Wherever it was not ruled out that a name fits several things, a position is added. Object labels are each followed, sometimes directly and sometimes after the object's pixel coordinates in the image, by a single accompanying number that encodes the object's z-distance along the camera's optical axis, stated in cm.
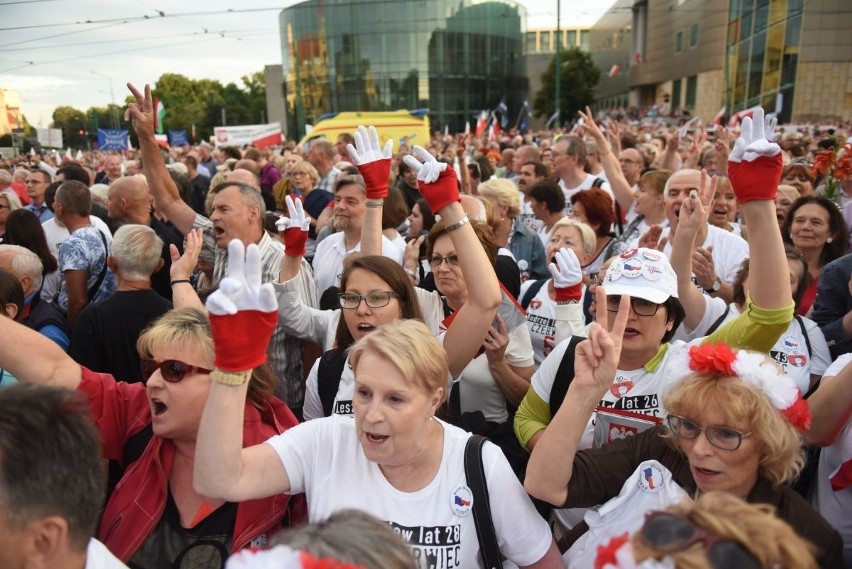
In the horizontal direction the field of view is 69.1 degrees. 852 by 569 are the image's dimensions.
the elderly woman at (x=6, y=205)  579
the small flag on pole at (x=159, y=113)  1505
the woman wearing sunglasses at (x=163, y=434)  207
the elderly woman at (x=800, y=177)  596
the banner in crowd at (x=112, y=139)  1820
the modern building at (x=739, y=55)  3688
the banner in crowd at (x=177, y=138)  2166
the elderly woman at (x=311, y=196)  647
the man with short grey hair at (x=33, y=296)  360
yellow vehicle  1598
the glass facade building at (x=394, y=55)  5203
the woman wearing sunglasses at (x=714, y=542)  105
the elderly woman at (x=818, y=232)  423
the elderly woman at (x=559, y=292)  318
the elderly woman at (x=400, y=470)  190
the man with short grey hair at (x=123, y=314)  328
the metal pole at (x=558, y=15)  2464
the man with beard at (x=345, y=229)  462
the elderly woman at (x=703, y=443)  188
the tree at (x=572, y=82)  5347
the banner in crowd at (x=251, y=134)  2117
